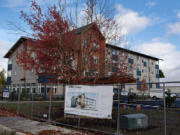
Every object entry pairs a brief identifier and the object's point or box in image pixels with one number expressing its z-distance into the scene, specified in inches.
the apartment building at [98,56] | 502.9
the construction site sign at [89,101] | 295.3
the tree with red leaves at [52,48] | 473.4
